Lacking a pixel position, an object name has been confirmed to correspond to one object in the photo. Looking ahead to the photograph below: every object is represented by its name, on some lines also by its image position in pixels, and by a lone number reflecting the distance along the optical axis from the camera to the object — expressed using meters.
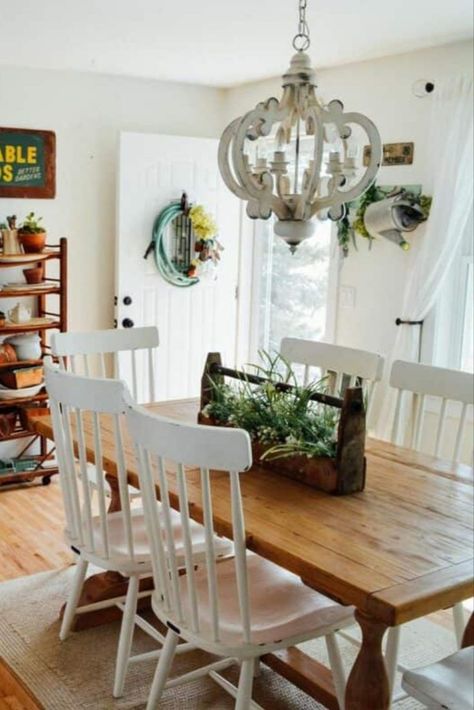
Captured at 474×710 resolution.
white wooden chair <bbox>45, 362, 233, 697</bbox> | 2.30
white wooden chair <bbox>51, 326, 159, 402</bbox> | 3.33
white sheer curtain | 3.83
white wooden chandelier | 2.21
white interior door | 4.96
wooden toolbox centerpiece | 2.22
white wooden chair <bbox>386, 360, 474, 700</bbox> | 2.79
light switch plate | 4.61
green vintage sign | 4.66
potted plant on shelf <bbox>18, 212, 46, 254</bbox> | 4.50
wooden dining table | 1.72
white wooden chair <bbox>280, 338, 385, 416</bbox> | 3.14
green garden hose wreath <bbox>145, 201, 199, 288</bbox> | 5.04
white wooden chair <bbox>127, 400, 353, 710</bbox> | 1.86
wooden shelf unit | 4.49
